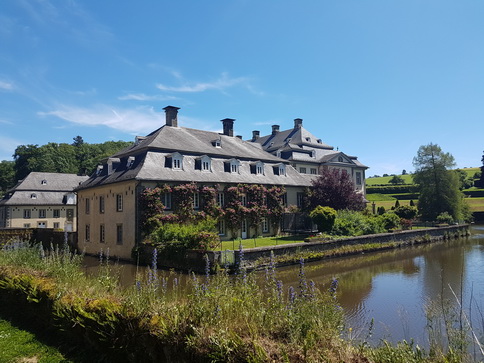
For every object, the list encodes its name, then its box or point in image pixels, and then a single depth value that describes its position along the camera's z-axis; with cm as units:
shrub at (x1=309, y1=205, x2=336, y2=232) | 2616
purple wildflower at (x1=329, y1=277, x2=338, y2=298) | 537
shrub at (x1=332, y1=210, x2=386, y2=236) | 2681
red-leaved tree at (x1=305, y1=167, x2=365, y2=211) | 3164
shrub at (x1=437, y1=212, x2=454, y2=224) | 3991
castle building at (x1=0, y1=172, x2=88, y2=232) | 4316
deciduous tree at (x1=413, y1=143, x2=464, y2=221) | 4347
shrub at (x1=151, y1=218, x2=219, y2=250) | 1825
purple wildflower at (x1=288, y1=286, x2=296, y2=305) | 516
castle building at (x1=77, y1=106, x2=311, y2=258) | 2322
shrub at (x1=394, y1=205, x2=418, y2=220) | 3631
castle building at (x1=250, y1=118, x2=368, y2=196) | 4169
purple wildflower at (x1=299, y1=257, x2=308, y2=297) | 554
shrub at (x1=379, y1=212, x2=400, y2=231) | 3045
